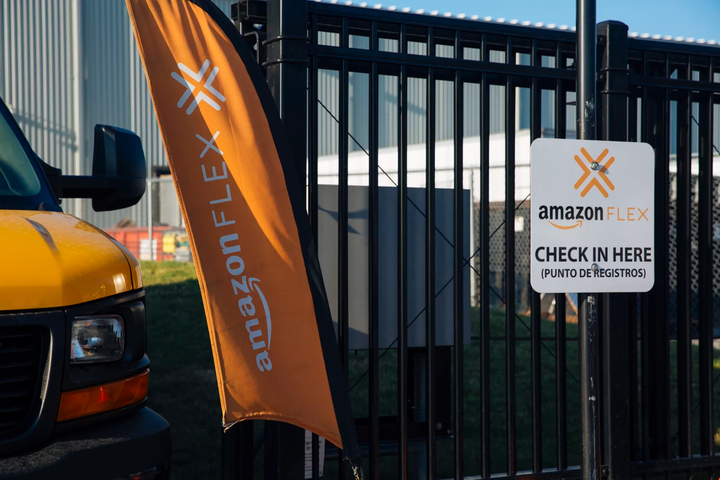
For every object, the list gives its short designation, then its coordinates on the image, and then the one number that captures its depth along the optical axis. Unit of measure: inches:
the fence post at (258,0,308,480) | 153.1
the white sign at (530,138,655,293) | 143.8
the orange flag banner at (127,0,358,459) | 136.5
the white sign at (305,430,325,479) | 161.9
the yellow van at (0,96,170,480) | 100.8
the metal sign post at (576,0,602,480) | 146.7
